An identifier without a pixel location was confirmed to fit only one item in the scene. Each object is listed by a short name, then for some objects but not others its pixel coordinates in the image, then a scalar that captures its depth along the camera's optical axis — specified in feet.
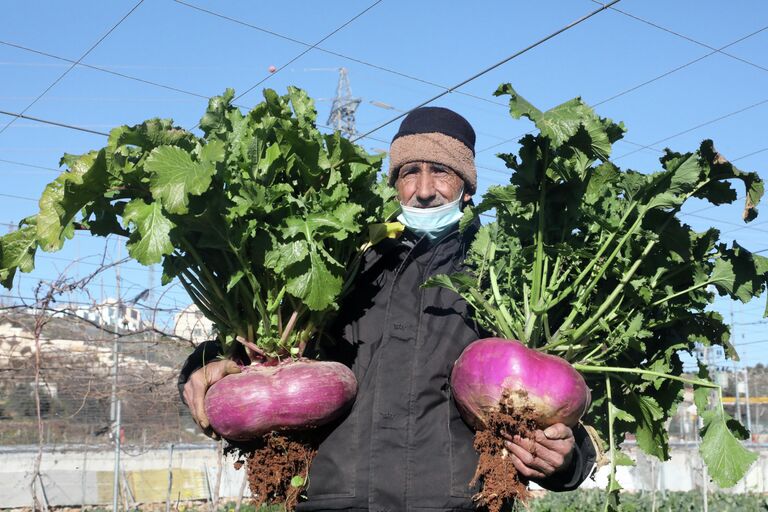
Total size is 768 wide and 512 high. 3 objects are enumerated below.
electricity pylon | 115.75
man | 8.13
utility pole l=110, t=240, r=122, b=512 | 31.89
